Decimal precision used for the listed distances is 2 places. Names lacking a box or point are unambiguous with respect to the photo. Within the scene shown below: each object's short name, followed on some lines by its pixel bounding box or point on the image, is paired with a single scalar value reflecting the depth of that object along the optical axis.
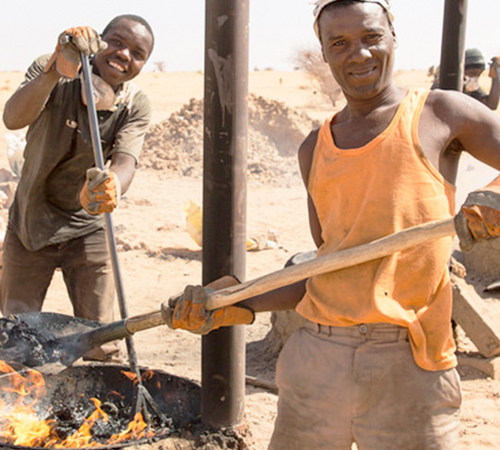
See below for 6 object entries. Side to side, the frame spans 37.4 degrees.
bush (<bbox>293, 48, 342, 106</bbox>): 31.58
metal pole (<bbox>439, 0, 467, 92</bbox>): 4.32
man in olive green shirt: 3.93
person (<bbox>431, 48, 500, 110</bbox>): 7.50
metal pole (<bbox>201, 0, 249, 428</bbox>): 3.13
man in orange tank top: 2.12
